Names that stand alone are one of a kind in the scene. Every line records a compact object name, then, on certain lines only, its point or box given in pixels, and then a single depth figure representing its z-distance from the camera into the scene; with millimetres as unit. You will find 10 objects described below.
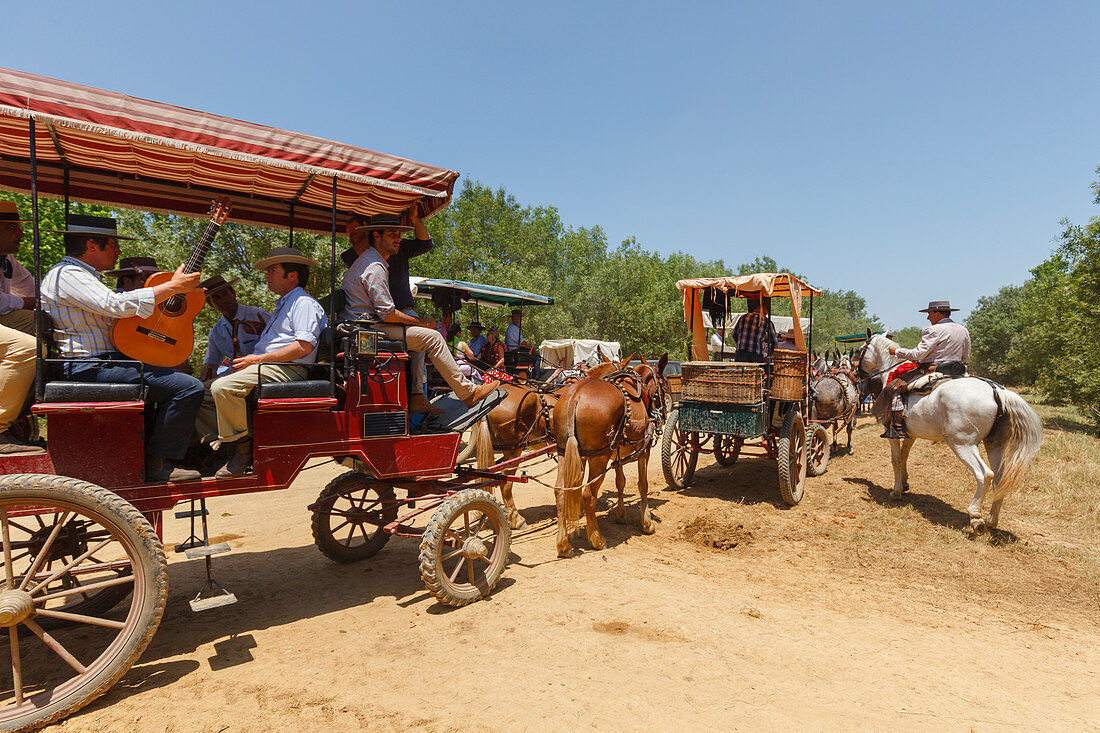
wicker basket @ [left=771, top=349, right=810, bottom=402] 7730
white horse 6277
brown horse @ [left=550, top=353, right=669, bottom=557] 5672
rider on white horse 7301
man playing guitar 3145
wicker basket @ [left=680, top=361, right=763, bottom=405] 7410
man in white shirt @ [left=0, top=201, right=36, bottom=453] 3029
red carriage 2926
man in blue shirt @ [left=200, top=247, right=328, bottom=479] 3576
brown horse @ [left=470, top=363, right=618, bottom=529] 6434
